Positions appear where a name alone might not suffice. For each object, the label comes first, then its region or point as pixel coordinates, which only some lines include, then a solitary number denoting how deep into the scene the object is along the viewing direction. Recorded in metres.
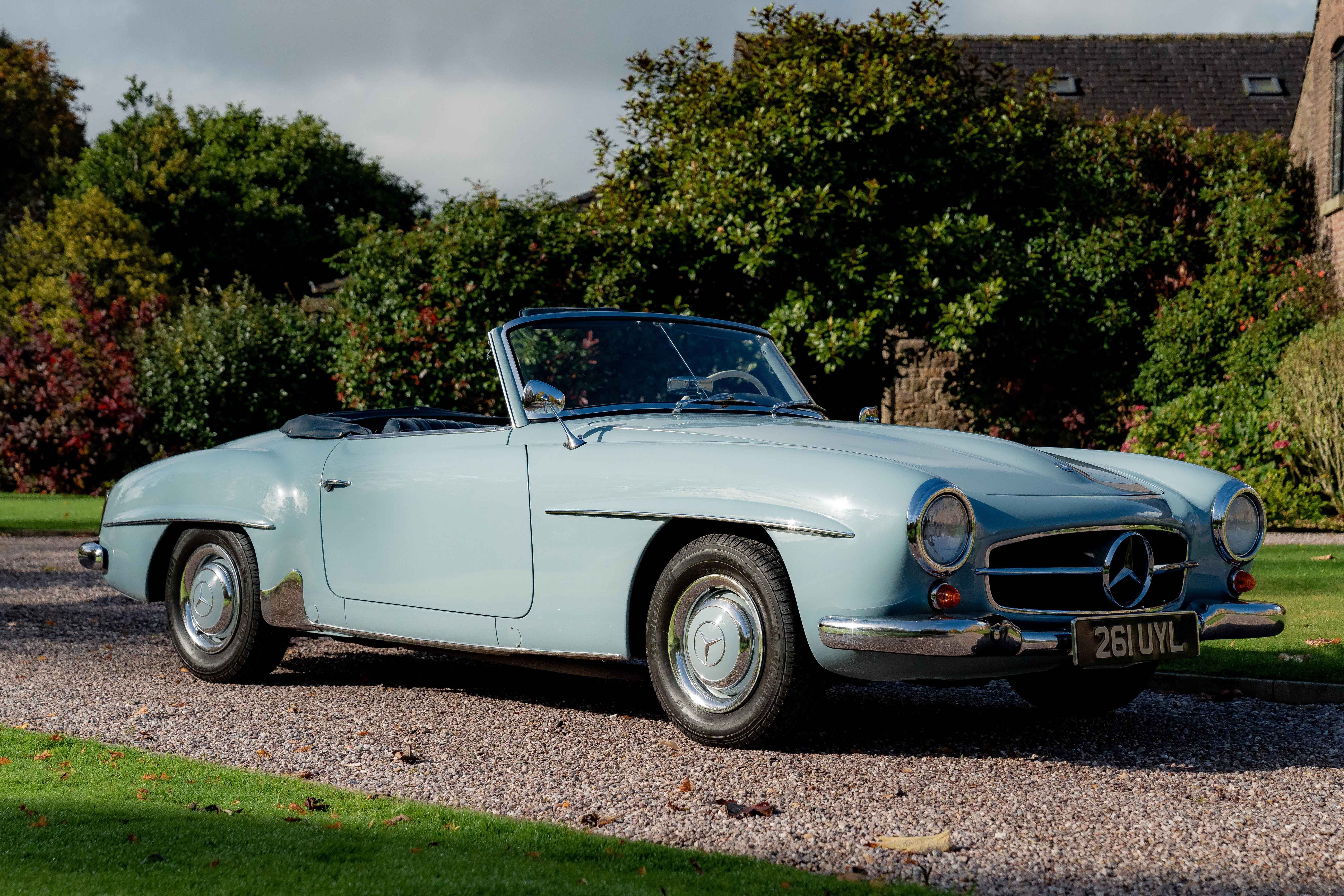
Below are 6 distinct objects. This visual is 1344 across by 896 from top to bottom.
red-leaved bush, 20.00
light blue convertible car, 3.80
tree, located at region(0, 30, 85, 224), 32.59
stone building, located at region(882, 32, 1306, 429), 19.16
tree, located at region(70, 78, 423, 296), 34.50
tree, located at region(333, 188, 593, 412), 14.28
